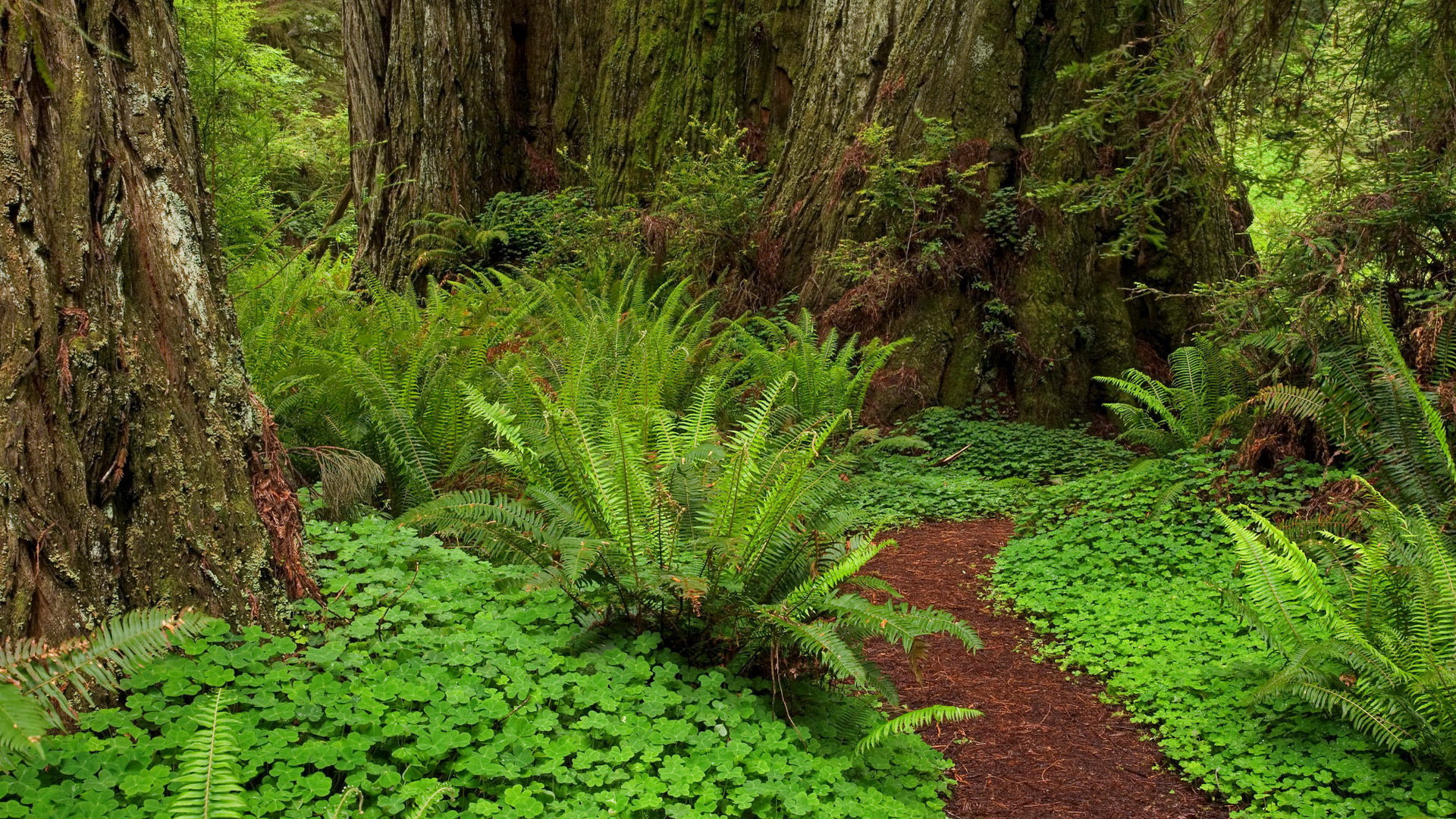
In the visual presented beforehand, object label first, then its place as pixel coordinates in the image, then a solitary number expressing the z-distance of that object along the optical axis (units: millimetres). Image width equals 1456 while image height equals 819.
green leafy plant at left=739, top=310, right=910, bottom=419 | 6539
